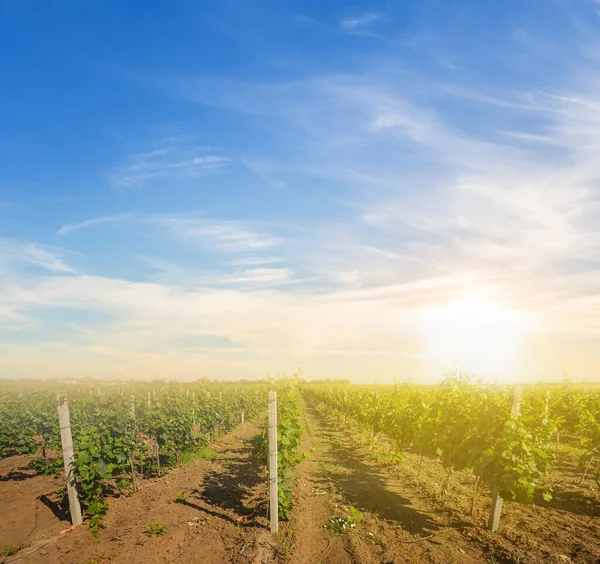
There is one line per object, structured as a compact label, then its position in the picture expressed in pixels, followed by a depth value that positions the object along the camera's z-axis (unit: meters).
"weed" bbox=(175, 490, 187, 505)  8.27
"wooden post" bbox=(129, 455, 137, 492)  9.00
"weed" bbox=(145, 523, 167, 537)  6.60
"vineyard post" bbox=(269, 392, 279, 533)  6.77
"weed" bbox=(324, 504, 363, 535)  6.78
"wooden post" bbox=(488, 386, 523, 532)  6.57
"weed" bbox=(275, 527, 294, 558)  6.05
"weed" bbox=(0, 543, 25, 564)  6.06
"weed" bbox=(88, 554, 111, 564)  5.77
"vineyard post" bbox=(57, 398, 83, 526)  7.06
